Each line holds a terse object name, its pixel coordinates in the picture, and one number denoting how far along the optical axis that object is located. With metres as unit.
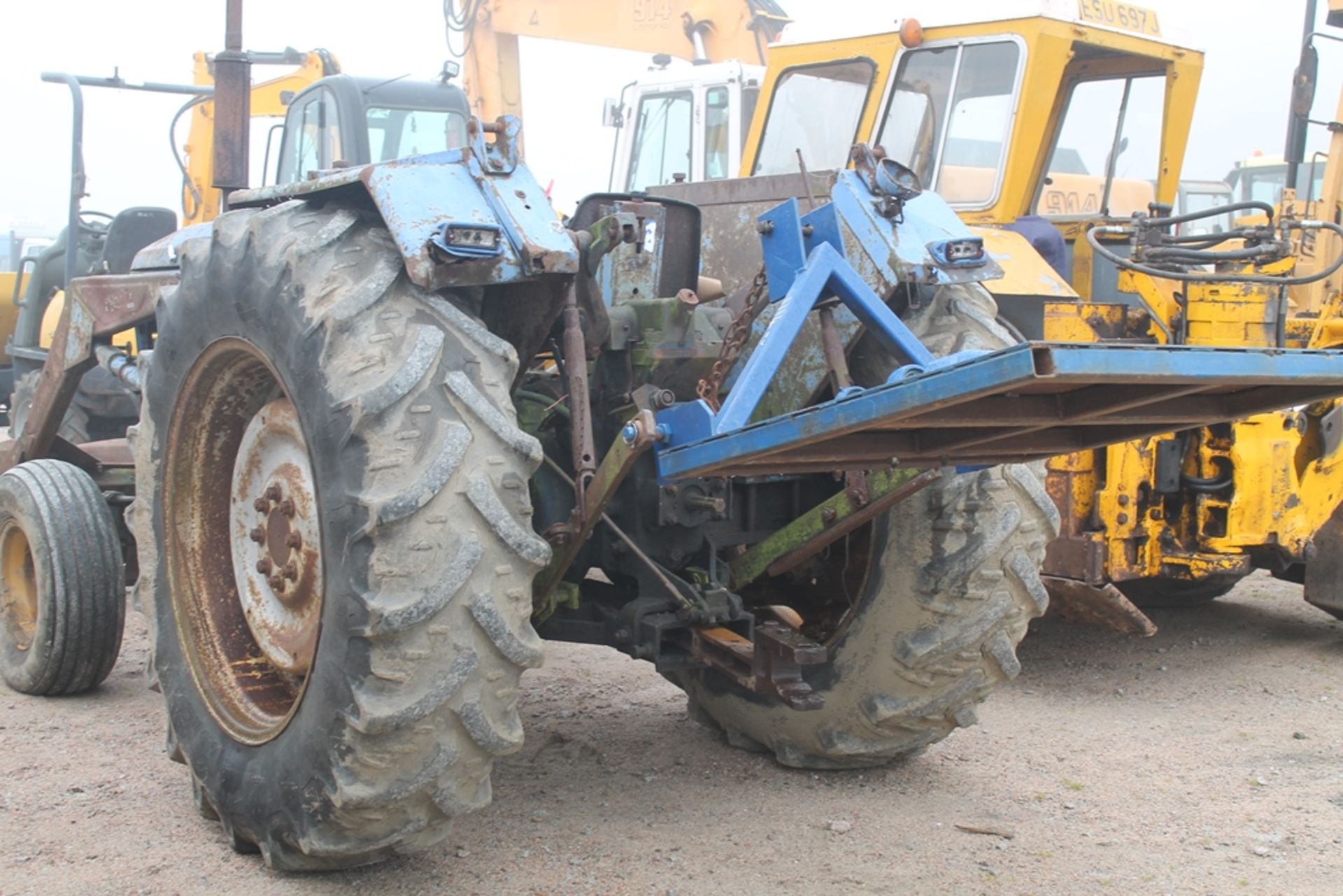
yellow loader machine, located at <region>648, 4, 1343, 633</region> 5.64
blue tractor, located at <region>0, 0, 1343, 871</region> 2.94
